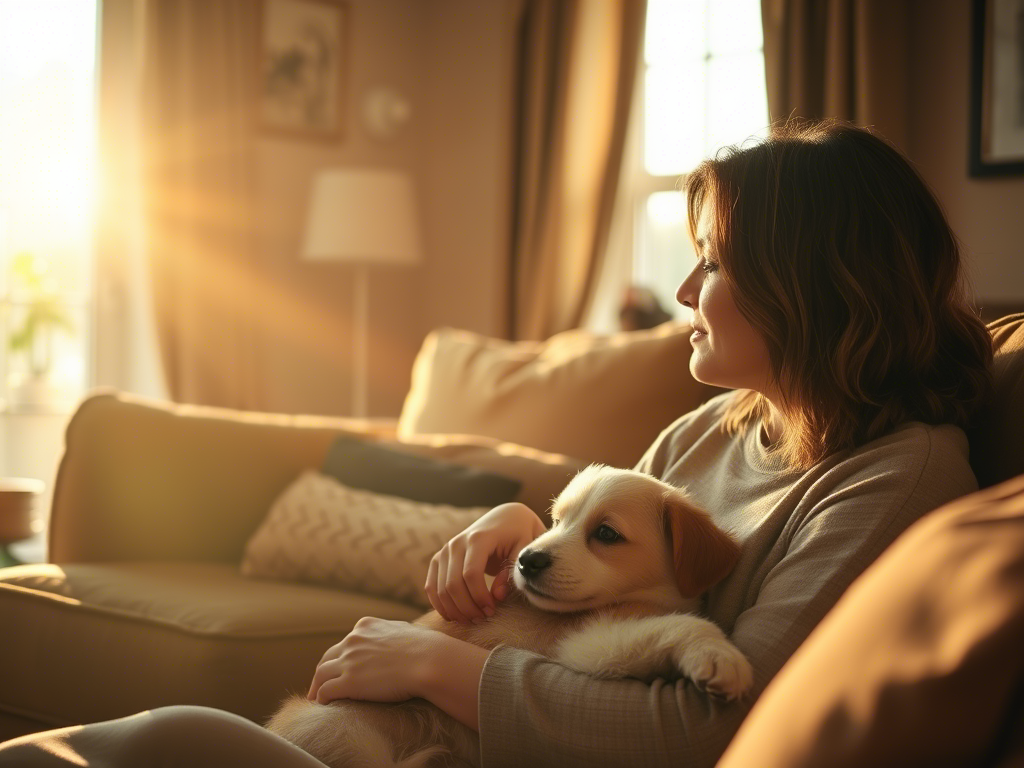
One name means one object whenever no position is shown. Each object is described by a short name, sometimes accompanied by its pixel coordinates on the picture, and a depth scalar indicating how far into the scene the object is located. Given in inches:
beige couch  72.2
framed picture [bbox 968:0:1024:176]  129.3
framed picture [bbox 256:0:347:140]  180.1
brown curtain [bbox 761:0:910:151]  134.8
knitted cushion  80.0
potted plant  161.0
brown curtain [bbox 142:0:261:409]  163.8
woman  38.4
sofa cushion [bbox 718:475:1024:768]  21.4
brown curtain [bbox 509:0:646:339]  169.2
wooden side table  114.3
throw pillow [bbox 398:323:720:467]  89.7
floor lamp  168.2
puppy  40.0
